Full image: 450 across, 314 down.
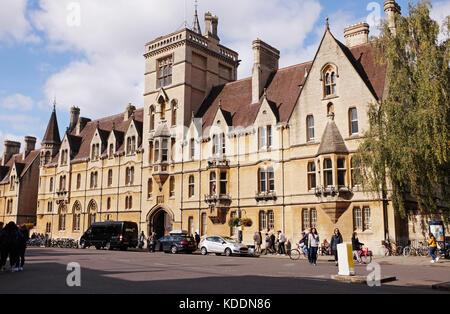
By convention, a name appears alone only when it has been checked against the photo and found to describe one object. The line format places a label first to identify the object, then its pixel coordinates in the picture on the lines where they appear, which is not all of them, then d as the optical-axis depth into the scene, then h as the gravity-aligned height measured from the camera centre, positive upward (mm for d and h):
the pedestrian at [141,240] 40484 -1619
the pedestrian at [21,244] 16531 -806
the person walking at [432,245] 21739 -1154
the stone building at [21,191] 63312 +4926
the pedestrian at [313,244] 21484 -1075
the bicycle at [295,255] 26681 -2013
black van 36625 -1028
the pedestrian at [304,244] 23531 -1239
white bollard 14969 -1301
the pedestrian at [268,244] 31953 -1586
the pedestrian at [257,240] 32812 -1321
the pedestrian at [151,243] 35575 -1718
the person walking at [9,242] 15891 -691
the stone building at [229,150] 30609 +6728
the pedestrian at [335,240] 21359 -881
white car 30062 -1690
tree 22562 +5759
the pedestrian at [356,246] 22703 -1250
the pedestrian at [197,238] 37000 -1308
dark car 32969 -1617
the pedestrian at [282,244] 30812 -1534
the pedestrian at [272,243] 31858 -1509
